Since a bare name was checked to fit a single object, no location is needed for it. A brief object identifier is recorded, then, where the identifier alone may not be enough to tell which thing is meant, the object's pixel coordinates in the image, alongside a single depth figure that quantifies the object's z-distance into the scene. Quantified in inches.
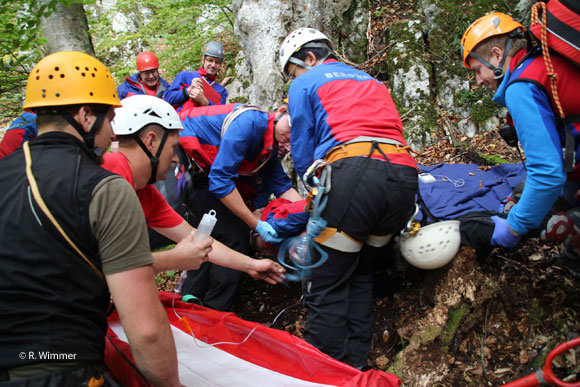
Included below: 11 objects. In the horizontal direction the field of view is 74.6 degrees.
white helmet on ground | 113.1
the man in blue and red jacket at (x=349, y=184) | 103.9
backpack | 77.2
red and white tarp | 86.4
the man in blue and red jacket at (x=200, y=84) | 212.5
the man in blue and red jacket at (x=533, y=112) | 83.2
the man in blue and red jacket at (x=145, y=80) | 246.2
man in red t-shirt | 86.8
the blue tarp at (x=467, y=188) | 123.4
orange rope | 80.6
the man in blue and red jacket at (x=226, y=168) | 140.5
